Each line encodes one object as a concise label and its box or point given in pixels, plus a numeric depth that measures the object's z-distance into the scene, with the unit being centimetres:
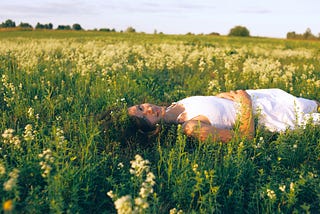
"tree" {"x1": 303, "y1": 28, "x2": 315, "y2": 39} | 6397
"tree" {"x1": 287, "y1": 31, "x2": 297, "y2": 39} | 7069
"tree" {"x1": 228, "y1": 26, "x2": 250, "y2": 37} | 7469
